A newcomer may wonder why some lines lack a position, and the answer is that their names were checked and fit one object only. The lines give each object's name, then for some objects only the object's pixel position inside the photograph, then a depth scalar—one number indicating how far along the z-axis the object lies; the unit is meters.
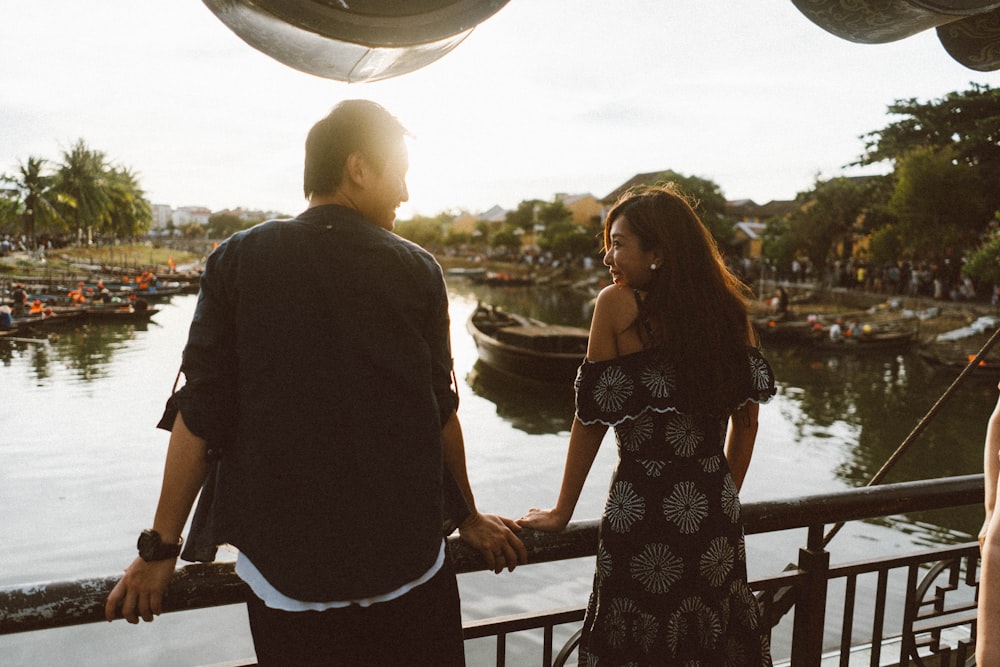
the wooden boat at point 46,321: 23.95
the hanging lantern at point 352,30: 1.00
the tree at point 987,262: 17.45
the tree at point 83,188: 51.66
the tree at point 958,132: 23.34
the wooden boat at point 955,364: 17.70
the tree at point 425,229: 84.00
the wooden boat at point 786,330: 24.19
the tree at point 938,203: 22.81
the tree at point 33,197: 48.53
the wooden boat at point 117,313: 27.47
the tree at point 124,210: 57.44
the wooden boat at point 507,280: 54.06
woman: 1.40
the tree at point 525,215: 69.02
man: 0.99
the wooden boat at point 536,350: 17.80
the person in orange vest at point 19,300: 25.52
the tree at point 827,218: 30.44
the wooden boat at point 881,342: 22.28
